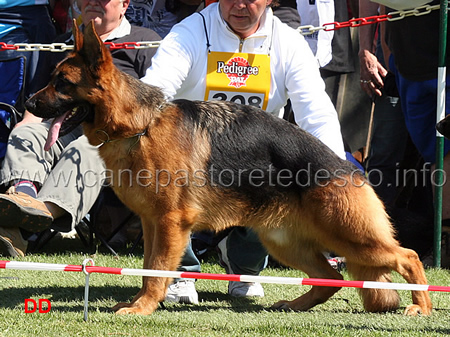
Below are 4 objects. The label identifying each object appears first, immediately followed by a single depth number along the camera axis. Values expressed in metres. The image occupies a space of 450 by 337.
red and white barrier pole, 7.36
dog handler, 9.87
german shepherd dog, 8.05
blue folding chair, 12.75
